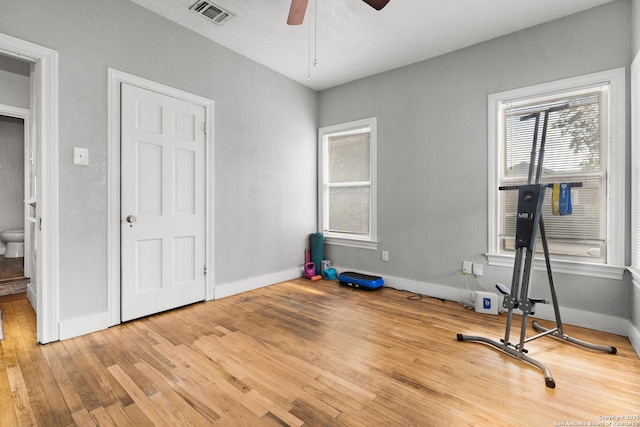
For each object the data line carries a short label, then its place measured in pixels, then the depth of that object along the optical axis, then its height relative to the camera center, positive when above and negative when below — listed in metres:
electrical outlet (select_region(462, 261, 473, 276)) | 3.29 -0.61
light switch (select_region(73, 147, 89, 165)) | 2.38 +0.43
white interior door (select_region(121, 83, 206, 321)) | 2.71 +0.07
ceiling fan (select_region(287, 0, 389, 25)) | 2.10 +1.46
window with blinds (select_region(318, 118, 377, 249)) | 4.12 +0.41
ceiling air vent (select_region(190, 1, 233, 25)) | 2.70 +1.85
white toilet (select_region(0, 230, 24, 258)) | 5.00 -0.56
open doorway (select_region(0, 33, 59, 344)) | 2.25 +0.15
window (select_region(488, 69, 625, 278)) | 2.54 +0.45
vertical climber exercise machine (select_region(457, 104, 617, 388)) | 2.11 -0.27
